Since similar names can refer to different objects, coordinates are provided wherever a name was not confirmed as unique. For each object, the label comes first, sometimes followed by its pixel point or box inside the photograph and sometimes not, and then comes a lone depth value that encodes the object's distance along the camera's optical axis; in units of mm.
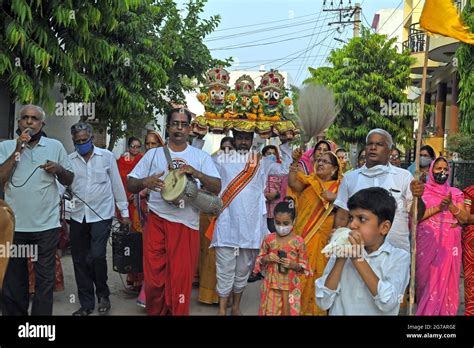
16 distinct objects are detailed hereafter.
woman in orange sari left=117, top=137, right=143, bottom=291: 7090
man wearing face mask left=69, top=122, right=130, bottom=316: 5969
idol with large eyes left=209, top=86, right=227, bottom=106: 6219
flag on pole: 4773
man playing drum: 5332
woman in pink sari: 5820
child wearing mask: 5008
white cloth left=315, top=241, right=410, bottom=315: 3281
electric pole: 29177
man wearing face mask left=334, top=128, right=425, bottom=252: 4961
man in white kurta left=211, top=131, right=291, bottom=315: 5977
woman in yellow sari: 5910
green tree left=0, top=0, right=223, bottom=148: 6570
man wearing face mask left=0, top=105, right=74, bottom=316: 4887
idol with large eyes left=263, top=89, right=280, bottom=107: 6234
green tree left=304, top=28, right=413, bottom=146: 19938
